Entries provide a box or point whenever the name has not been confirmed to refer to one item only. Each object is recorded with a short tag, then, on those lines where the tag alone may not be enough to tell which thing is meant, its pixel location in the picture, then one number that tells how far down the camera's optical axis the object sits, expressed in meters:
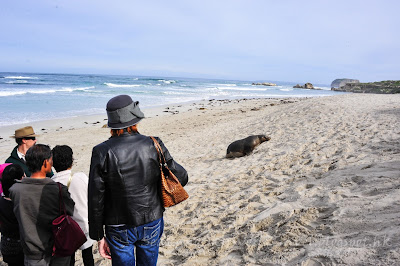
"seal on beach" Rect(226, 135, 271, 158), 7.31
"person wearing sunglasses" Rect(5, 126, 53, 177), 3.24
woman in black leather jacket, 1.89
